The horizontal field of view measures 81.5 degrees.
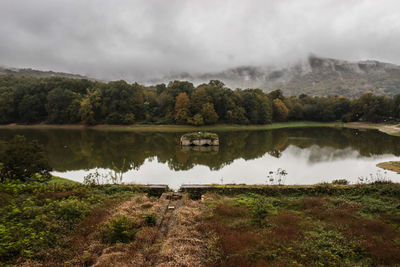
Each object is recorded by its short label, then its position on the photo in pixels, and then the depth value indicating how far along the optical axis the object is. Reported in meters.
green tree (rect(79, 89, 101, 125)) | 62.66
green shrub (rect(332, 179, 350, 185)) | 14.77
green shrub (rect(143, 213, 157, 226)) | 8.81
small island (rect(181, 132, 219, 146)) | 36.75
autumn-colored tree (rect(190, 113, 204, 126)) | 61.06
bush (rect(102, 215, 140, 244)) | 7.54
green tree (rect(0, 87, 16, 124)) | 64.67
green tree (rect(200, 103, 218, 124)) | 63.53
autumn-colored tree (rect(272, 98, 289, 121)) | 82.31
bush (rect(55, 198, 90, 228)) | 8.80
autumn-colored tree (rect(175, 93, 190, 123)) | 63.28
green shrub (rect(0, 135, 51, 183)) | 13.28
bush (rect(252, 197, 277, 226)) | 8.96
